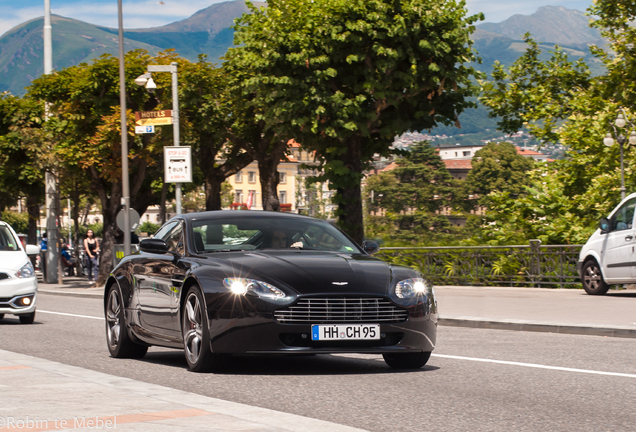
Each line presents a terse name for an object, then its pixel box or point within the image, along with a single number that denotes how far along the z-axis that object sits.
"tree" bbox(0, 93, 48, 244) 41.22
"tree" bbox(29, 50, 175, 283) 32.97
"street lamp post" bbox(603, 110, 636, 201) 30.44
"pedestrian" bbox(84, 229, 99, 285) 36.53
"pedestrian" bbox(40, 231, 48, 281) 42.66
